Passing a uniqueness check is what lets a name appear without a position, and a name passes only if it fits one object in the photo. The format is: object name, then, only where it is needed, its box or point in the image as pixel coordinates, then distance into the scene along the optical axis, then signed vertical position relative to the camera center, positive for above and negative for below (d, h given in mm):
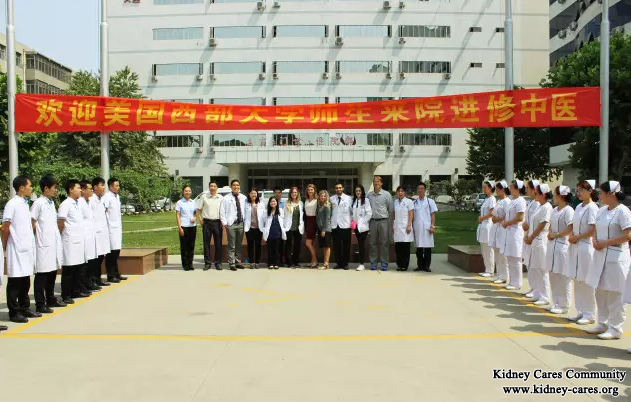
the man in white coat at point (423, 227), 10316 -640
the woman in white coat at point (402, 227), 10406 -640
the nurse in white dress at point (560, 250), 6613 -702
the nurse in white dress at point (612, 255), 5398 -621
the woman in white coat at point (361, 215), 10531 -414
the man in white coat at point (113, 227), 9086 -541
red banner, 9938 +1501
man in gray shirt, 10469 -564
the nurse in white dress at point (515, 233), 8375 -617
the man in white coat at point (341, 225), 10609 -606
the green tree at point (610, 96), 17844 +3168
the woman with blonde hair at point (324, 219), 10609 -492
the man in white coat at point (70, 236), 7410 -565
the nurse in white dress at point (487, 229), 9406 -620
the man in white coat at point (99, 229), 8562 -538
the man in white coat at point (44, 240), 6754 -557
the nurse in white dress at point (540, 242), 7289 -669
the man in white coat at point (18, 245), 6277 -575
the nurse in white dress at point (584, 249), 5969 -631
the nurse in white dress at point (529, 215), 7688 -320
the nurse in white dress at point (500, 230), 8805 -614
